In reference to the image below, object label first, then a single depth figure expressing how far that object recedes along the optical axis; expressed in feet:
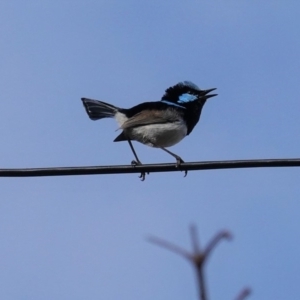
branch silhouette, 8.92
